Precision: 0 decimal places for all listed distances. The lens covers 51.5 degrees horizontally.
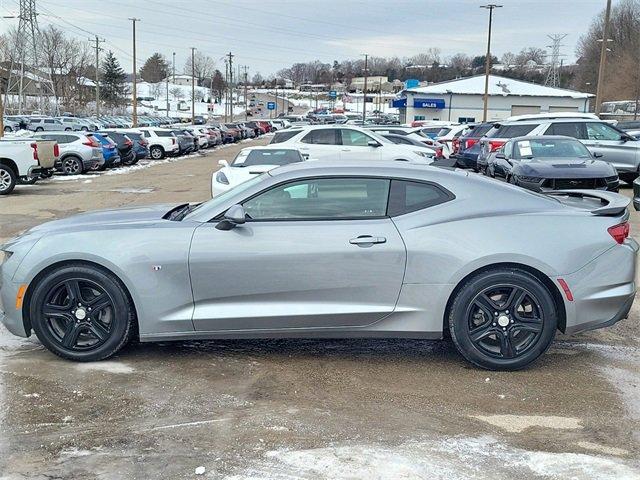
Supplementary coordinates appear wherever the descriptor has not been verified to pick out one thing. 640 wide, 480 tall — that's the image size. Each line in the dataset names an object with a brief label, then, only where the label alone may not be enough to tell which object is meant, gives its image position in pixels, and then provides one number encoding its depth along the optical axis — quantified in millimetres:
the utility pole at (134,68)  50128
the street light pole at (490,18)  46281
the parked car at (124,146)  27109
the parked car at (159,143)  32688
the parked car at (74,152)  22453
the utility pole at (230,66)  92875
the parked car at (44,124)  41212
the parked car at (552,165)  12180
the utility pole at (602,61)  33406
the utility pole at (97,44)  76200
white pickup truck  16312
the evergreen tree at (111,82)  111625
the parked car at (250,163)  12445
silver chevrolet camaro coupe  4586
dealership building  64625
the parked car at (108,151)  24641
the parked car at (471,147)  19062
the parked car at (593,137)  16625
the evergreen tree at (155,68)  164375
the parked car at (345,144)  17484
